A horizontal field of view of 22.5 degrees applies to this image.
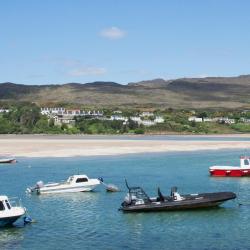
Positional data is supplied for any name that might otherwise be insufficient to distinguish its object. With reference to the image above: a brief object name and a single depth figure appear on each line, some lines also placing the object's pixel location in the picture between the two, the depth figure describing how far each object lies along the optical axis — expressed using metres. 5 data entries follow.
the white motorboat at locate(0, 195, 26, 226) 37.25
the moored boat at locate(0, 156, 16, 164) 82.99
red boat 65.25
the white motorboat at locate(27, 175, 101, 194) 52.66
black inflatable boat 42.28
